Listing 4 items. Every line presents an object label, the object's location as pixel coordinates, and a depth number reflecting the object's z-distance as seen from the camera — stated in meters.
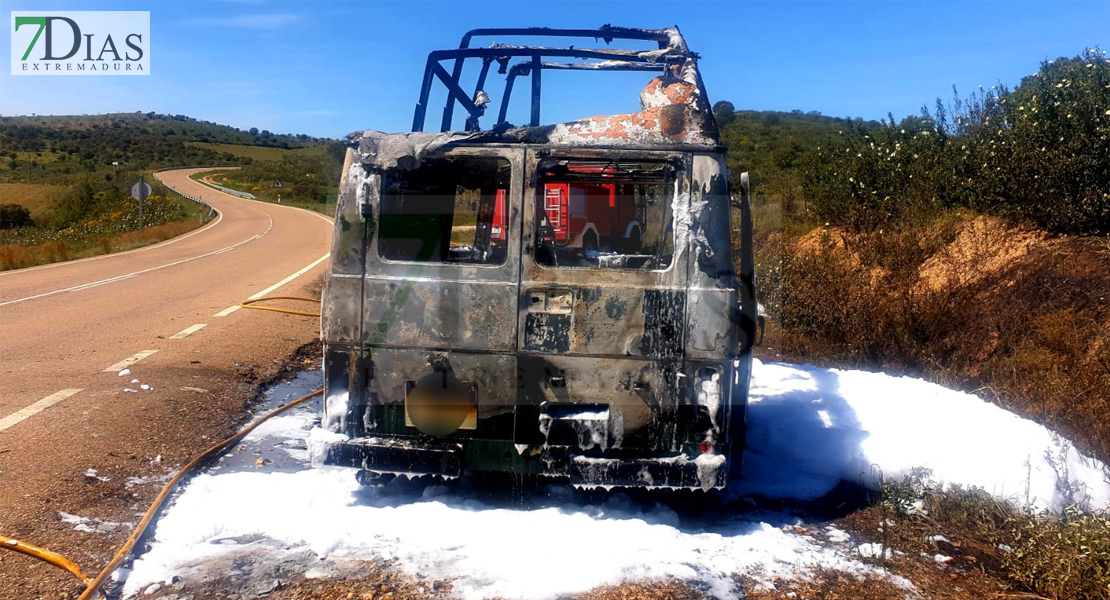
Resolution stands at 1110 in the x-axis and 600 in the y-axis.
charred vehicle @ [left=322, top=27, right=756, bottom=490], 3.88
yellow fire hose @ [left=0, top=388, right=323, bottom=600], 3.20
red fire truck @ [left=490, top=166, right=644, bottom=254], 7.19
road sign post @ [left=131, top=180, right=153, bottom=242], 30.82
